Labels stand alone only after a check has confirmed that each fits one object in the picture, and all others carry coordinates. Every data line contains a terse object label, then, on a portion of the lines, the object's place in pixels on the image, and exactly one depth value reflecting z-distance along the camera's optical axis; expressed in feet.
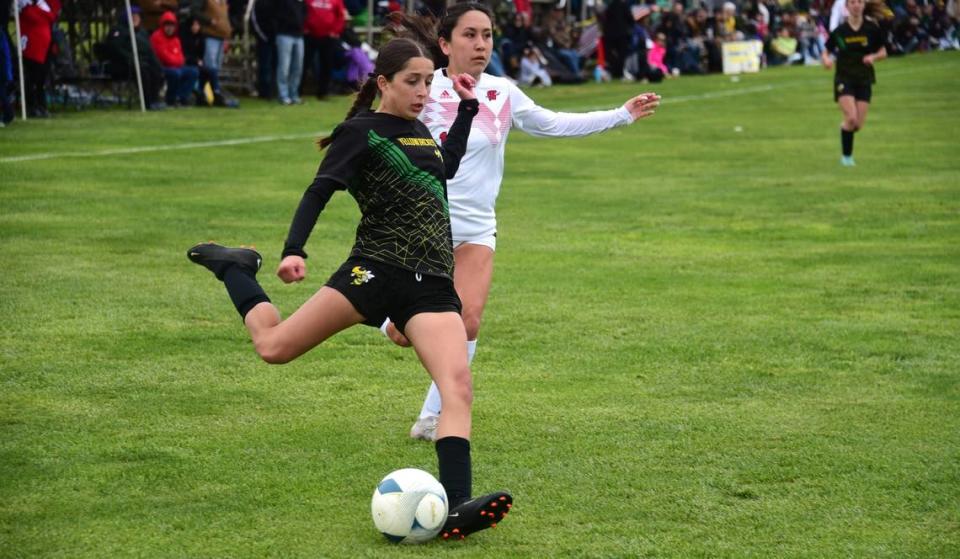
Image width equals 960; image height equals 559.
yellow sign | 149.38
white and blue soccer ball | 19.22
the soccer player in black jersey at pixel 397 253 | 19.95
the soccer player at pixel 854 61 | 69.26
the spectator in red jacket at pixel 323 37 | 92.48
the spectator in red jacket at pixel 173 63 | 83.30
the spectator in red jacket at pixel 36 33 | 72.74
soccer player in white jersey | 24.72
